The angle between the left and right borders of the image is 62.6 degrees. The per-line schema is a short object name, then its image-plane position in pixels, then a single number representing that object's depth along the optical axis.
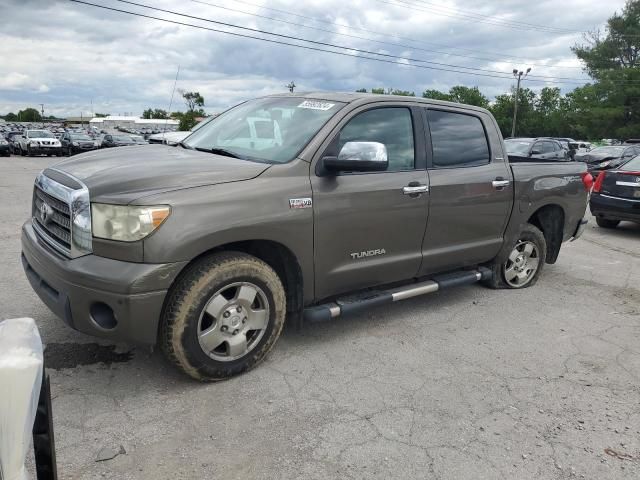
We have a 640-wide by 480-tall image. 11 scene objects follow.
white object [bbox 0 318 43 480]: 1.14
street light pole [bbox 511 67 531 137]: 56.17
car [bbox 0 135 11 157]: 27.82
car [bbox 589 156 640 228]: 8.88
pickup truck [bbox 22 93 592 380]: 2.93
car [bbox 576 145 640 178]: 16.00
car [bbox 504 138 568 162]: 15.32
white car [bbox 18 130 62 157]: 28.80
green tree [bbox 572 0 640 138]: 58.37
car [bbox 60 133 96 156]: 31.50
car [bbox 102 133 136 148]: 35.34
